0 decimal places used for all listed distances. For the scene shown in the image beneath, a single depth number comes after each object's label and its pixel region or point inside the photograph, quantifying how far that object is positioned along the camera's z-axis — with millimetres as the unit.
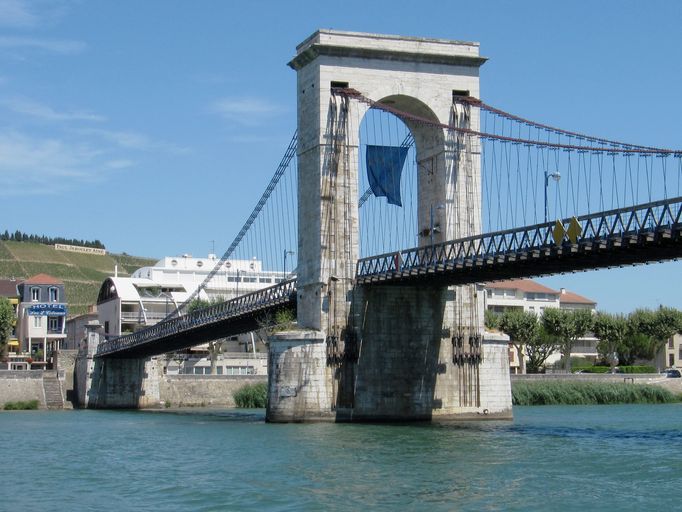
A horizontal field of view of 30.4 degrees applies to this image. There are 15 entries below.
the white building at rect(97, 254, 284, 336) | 113125
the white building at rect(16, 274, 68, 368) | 110562
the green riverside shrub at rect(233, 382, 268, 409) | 84312
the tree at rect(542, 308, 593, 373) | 103875
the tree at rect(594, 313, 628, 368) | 106375
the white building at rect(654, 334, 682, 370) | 128625
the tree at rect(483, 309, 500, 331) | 102625
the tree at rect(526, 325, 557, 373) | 105312
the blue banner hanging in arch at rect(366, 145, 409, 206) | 59656
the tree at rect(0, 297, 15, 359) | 100188
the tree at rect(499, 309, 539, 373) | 104750
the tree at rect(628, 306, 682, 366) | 106875
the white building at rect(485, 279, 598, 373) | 128500
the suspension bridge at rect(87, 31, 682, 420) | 55938
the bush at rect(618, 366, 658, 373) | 106562
